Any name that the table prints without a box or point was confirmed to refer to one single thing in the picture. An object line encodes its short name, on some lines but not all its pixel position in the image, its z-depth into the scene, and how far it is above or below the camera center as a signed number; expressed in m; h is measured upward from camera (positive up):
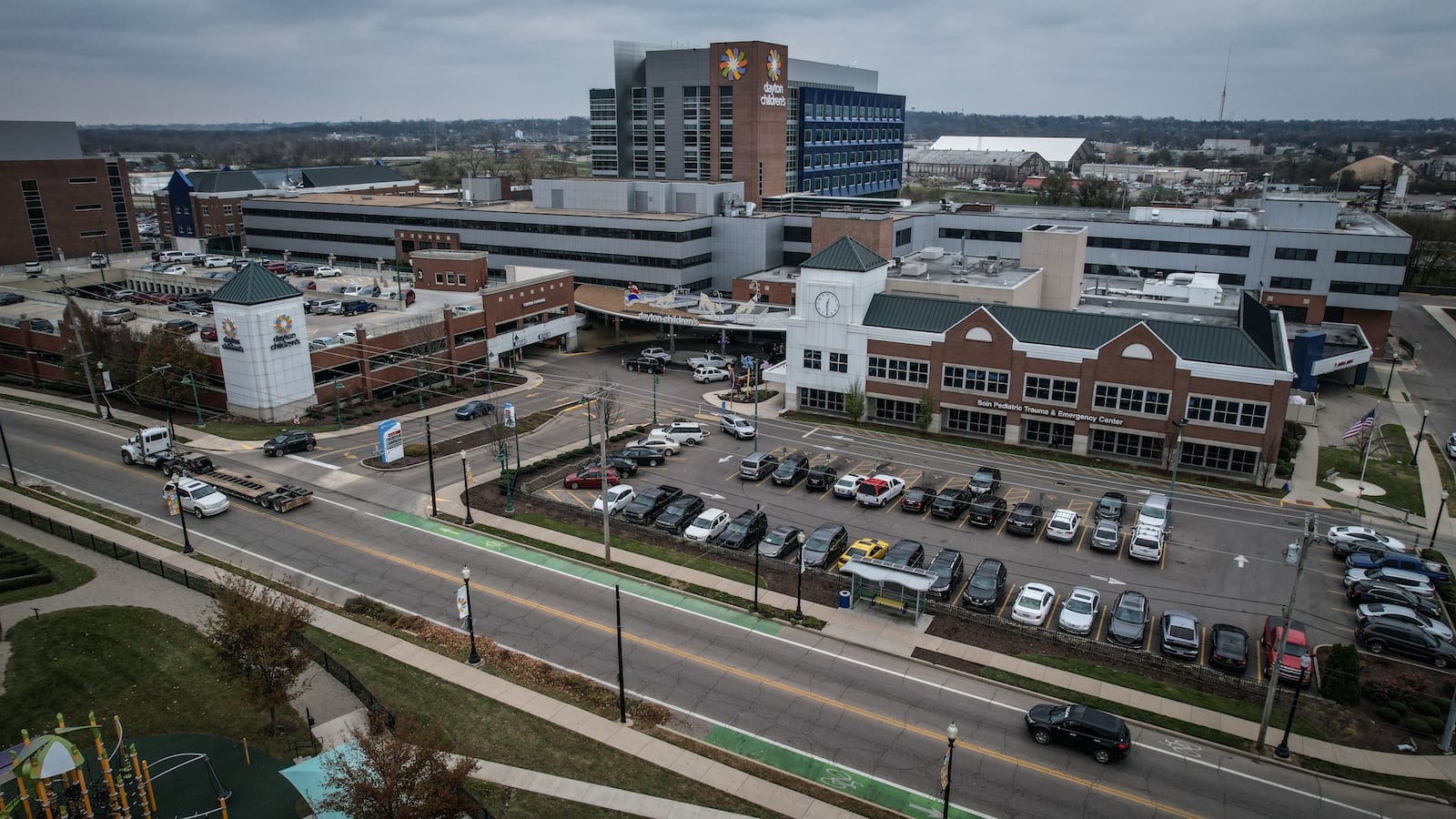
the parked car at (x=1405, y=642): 34.53 -18.63
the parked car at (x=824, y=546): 41.12 -17.72
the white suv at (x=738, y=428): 60.28 -17.48
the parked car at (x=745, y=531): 43.44 -17.84
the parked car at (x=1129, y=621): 34.75 -18.09
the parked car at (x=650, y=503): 46.47 -17.76
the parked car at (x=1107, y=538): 43.47 -18.12
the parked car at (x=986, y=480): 50.62 -17.99
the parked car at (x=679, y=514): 45.44 -17.92
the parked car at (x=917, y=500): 48.62 -18.11
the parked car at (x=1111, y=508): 46.66 -17.94
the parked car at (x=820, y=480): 51.25 -17.99
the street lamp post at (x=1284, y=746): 27.98 -18.40
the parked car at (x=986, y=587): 37.25 -17.89
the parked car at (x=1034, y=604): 36.31 -18.04
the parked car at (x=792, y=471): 52.00 -17.75
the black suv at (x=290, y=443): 54.78 -16.84
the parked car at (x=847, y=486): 50.00 -17.84
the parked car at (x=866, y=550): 40.82 -17.70
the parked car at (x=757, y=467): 52.94 -17.84
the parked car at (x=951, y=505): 47.66 -18.16
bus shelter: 36.44 -17.48
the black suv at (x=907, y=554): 40.44 -17.61
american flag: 50.09 -14.73
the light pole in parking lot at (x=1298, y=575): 27.48 -12.70
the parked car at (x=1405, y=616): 35.81 -18.41
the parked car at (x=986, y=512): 46.28 -17.92
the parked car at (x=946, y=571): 38.19 -17.75
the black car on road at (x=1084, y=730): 27.77 -17.74
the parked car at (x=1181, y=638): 33.88 -18.01
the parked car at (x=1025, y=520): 45.47 -18.05
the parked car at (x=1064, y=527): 44.47 -17.96
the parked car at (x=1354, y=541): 43.59 -18.35
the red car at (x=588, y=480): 51.16 -17.85
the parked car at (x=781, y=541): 42.34 -17.93
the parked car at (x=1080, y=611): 35.59 -18.02
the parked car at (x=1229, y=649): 33.03 -18.08
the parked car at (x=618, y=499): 47.88 -17.84
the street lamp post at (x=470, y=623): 31.58 -16.58
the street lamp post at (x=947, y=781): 22.31 -16.08
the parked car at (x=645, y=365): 78.25 -17.32
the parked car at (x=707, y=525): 44.25 -17.96
